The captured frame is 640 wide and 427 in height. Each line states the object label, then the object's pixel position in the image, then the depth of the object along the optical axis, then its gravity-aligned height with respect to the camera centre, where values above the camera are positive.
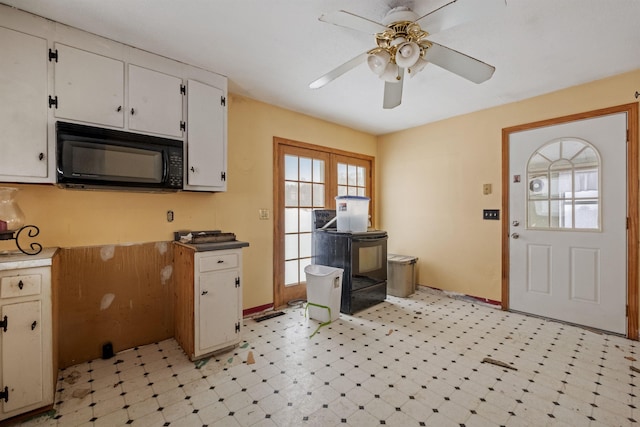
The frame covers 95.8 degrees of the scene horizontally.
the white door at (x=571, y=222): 2.67 -0.08
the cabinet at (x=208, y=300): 2.21 -0.69
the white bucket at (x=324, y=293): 2.98 -0.84
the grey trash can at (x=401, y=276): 3.83 -0.84
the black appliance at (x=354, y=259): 3.26 -0.54
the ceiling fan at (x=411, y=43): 1.42 +0.97
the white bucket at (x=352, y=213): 3.40 +0.00
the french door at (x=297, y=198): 3.44 +0.20
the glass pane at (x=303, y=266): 3.74 -0.68
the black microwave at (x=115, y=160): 1.90 +0.38
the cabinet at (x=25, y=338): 1.56 -0.70
